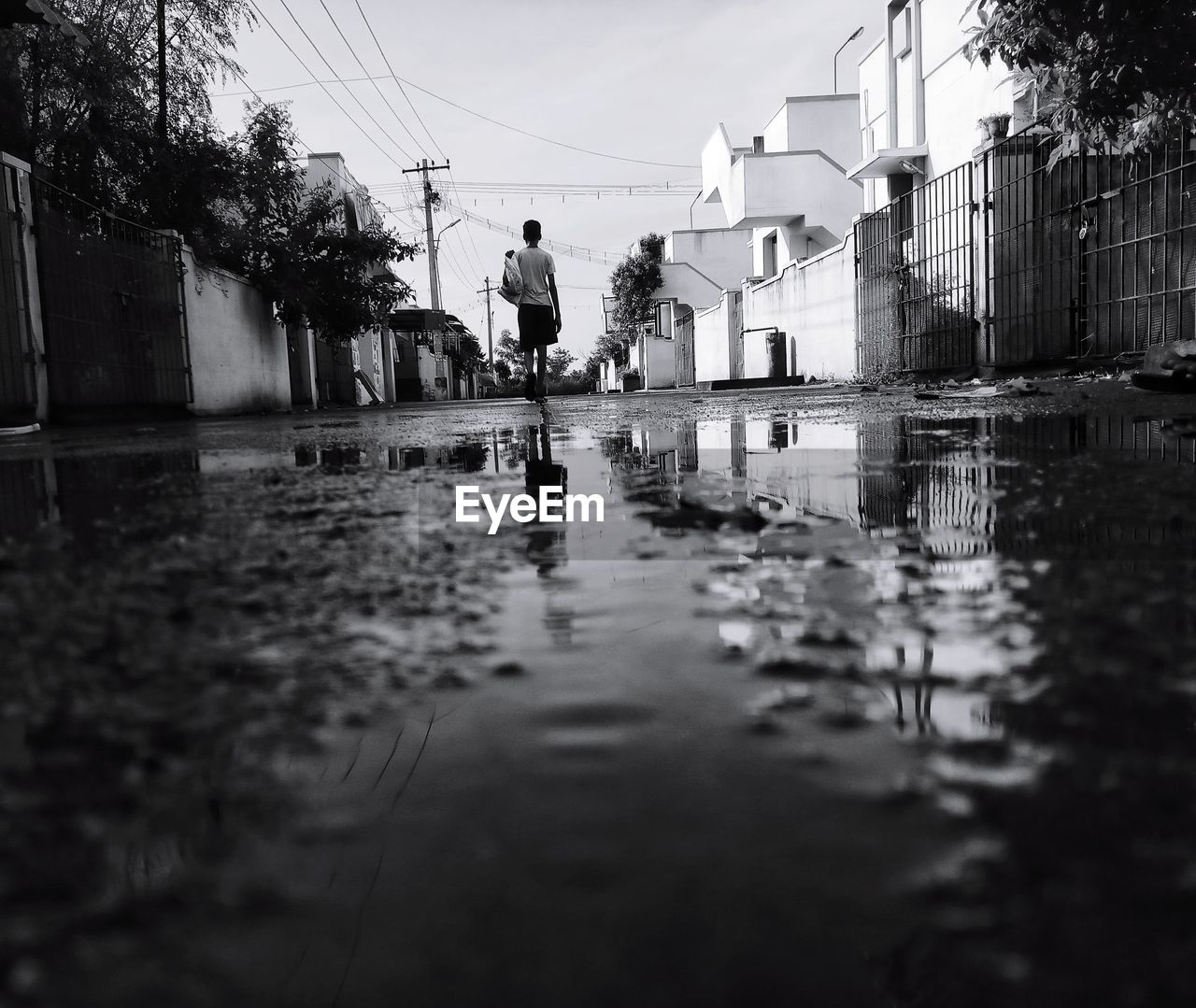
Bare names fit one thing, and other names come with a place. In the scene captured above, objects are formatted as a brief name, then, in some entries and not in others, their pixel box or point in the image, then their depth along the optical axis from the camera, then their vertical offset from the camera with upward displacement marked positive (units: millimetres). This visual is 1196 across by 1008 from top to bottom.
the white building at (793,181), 26359 +6335
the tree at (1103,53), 6242 +2337
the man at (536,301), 10516 +1312
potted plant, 11265 +3212
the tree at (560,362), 118000 +6998
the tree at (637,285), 48000 +6533
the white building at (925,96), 14969 +5154
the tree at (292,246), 15195 +3120
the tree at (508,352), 104625 +7497
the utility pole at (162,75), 14398 +5441
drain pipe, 22100 +1946
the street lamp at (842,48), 30484 +11529
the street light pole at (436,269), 40250 +6777
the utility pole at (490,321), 81875 +9036
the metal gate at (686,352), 35781 +2378
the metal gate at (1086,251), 8609 +1421
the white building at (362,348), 26353 +2507
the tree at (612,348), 57809 +4656
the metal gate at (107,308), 9391 +1459
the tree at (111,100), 13227 +4874
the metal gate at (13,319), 8164 +1065
